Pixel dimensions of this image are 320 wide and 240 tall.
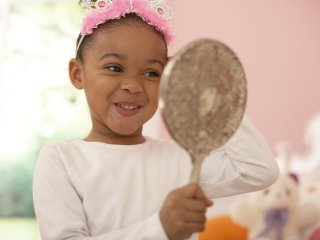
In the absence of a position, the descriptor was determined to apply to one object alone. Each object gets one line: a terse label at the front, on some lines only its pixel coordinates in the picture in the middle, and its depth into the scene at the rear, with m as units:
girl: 0.83
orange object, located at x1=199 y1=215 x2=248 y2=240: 1.53
